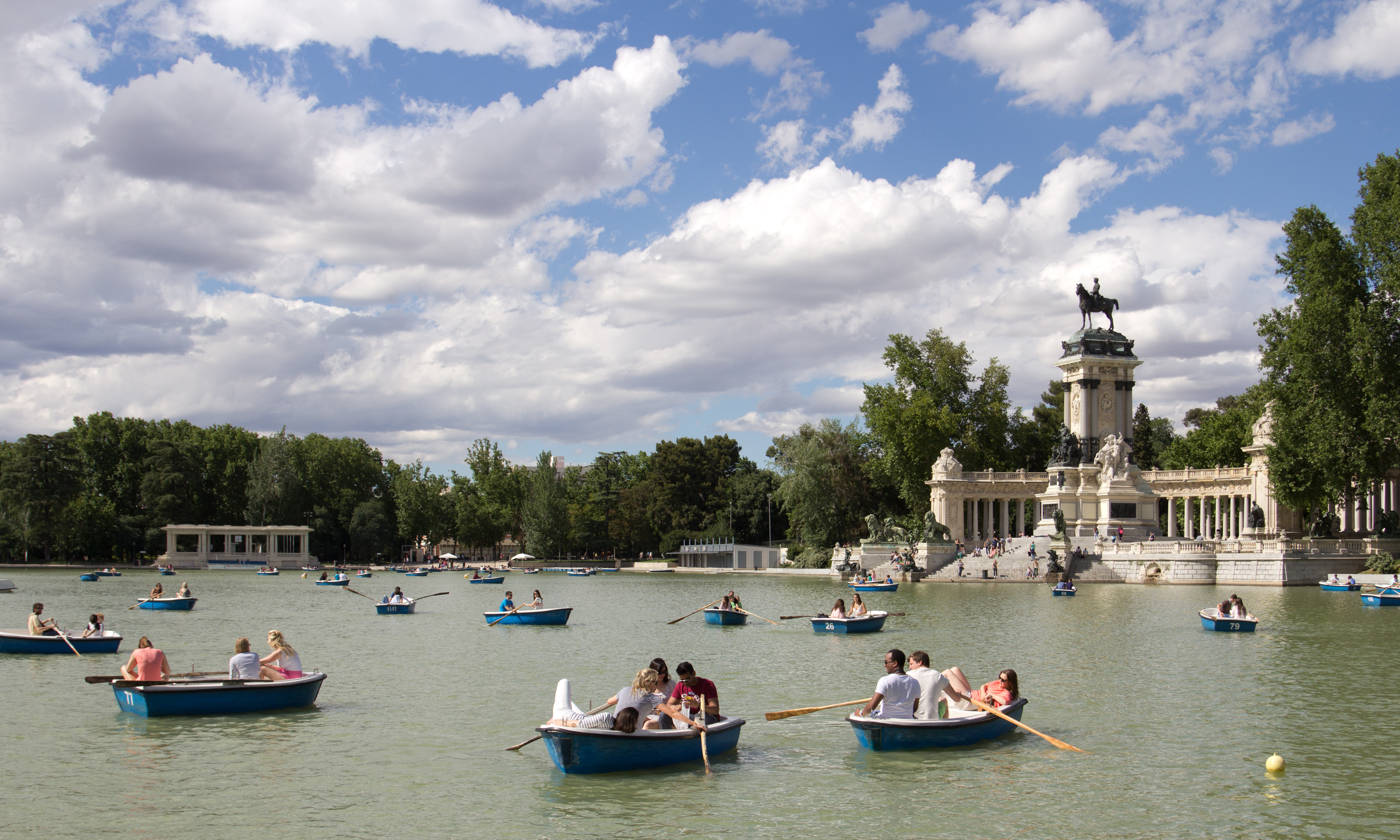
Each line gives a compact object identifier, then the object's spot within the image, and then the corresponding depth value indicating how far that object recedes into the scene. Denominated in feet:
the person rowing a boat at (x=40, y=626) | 84.33
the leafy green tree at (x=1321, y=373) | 162.20
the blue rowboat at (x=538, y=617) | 118.21
